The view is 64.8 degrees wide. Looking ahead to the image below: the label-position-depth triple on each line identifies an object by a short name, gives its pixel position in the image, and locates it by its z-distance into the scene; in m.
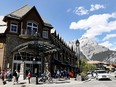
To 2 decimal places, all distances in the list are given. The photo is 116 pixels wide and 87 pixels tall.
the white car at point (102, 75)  13.96
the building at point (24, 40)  15.23
